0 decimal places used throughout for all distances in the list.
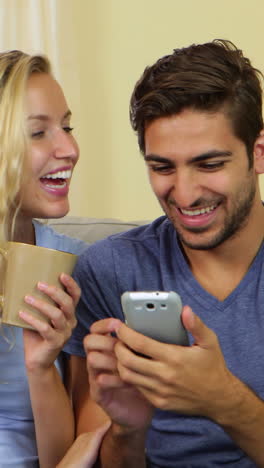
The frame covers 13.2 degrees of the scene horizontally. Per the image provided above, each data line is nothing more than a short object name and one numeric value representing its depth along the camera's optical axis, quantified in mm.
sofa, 1774
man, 1326
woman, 1494
